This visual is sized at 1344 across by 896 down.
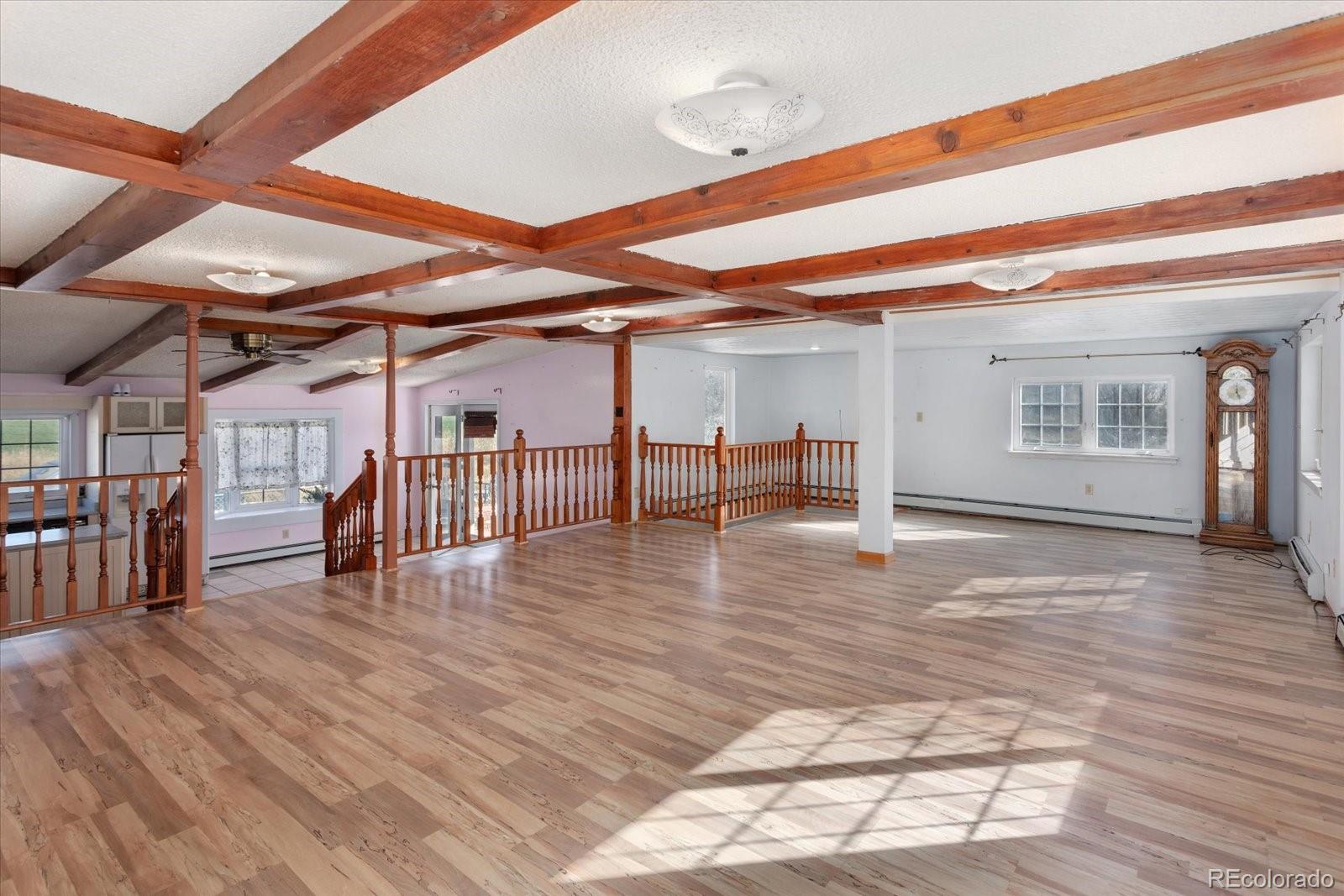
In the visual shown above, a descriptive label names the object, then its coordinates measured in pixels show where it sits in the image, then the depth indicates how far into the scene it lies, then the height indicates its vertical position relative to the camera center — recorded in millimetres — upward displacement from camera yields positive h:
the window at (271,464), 8680 -237
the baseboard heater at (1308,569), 4523 -867
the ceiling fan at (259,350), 5281 +774
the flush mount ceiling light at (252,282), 3420 +839
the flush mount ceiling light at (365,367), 7681 +914
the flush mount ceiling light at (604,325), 5902 +1073
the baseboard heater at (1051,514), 6992 -756
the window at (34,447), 6910 -9
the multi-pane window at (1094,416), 7090 +353
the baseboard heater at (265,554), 8406 -1415
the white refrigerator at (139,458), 6977 -129
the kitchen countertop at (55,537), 5309 -749
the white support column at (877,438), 5660 +83
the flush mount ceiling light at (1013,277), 3617 +923
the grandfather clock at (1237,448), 6195 +4
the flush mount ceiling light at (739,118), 1562 +785
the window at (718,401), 9312 +645
